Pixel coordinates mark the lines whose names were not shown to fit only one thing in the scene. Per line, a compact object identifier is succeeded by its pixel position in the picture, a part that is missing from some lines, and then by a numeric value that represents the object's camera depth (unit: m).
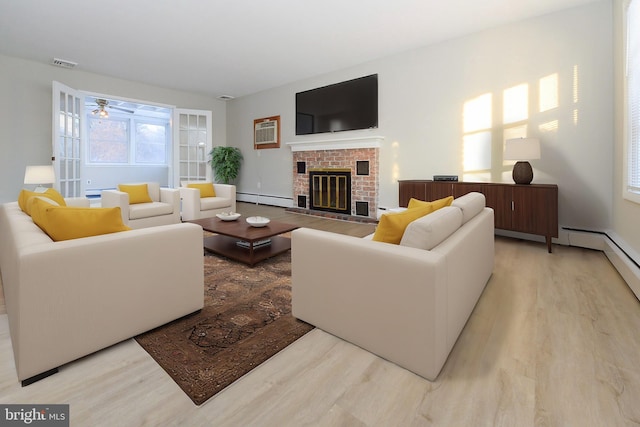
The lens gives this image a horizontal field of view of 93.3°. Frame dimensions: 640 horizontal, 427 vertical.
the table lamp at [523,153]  3.22
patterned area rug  1.30
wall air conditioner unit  6.74
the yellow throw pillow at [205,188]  4.99
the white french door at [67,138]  4.70
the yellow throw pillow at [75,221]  1.43
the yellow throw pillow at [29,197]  2.00
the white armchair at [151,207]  3.79
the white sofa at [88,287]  1.20
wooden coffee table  2.74
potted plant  7.19
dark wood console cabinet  3.15
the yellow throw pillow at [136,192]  4.24
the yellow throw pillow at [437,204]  1.93
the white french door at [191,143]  6.58
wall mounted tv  5.10
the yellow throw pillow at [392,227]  1.54
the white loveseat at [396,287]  1.25
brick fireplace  5.09
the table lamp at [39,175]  3.37
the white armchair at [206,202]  4.53
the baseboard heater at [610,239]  2.30
